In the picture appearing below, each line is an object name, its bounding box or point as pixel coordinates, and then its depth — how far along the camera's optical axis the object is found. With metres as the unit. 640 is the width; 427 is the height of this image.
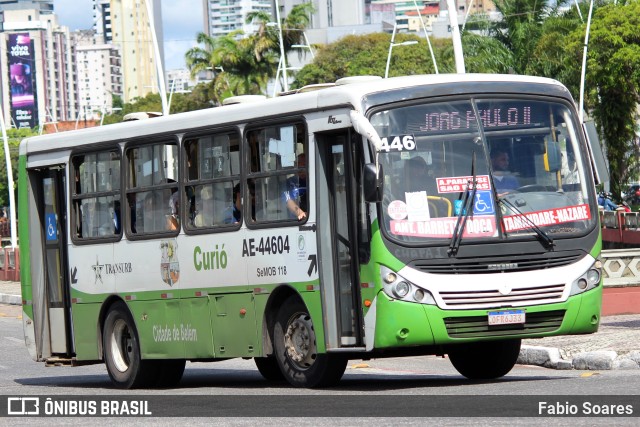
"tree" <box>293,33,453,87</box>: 108.00
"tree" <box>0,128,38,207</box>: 146.16
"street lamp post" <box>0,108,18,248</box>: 66.17
